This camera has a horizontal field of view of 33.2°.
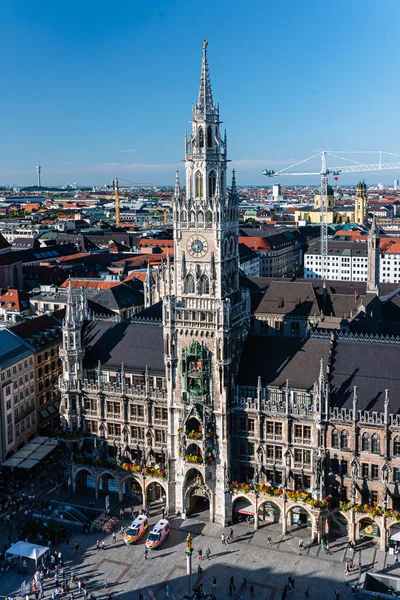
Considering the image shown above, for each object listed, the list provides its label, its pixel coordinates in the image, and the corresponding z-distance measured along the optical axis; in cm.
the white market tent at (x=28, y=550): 7300
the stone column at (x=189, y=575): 6828
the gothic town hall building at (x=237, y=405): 7681
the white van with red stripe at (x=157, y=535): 7688
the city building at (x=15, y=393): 10100
